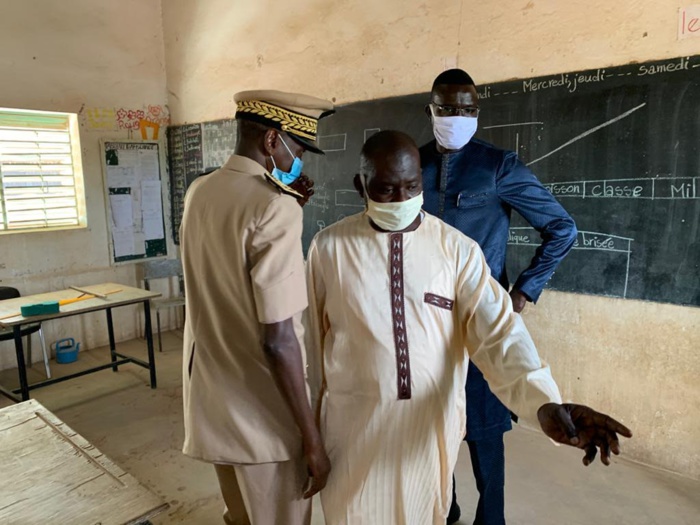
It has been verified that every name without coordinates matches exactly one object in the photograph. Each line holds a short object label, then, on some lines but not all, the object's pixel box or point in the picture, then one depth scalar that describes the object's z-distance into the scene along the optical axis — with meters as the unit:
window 4.22
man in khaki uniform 1.14
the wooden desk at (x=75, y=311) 3.11
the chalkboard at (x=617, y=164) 2.35
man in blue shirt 1.77
